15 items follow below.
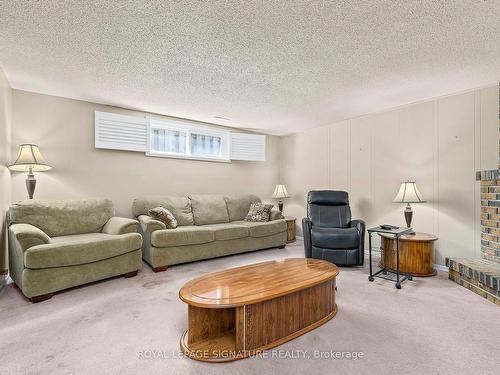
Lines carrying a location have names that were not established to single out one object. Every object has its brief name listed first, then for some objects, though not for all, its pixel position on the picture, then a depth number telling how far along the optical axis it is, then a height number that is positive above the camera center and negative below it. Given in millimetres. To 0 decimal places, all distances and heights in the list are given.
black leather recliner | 3400 -583
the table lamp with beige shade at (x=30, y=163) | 3039 +299
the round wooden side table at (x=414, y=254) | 3150 -796
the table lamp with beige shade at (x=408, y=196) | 3450 -88
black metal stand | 2925 -1009
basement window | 4441 +878
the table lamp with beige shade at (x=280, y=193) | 5477 -83
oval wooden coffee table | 1638 -828
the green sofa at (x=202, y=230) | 3396 -604
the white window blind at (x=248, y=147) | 5270 +872
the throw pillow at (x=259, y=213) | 4648 -428
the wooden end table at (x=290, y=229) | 5131 -793
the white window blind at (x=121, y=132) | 3814 +856
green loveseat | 2453 -579
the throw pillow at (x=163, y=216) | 3568 -375
